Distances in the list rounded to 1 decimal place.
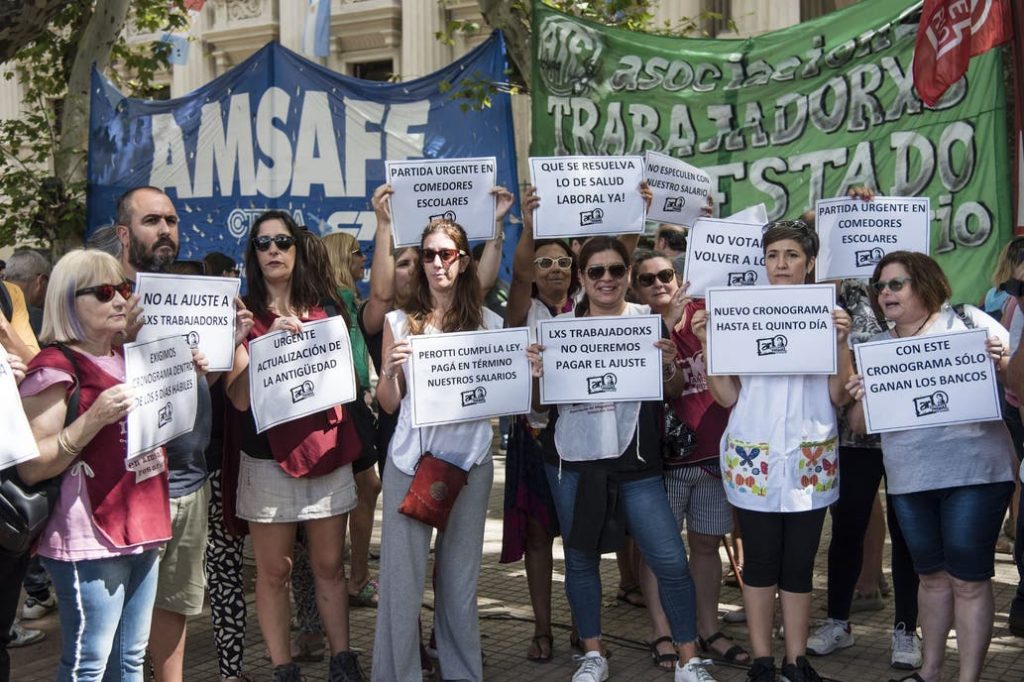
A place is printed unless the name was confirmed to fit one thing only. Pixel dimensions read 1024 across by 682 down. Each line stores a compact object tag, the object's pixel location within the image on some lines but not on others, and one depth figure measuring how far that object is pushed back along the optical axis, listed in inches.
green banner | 221.1
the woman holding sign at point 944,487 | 167.3
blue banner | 287.7
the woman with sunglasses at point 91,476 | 140.5
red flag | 214.7
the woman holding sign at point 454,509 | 177.2
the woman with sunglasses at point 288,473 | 178.4
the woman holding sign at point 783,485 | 175.3
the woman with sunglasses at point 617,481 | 185.3
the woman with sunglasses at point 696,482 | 196.4
